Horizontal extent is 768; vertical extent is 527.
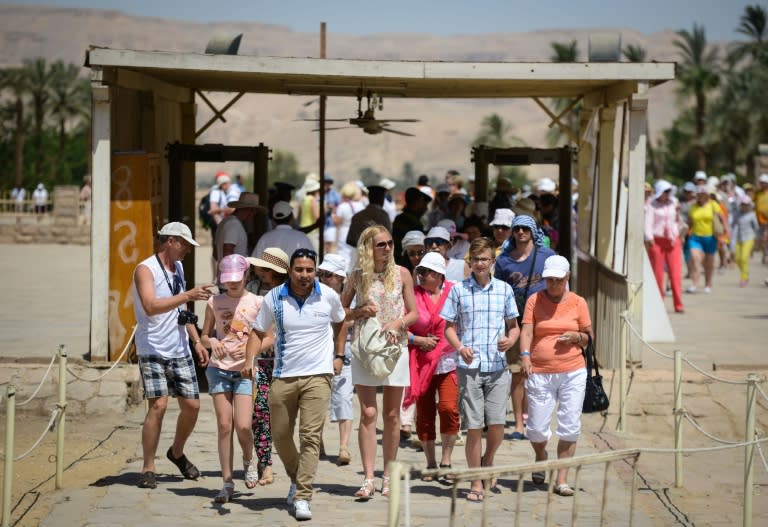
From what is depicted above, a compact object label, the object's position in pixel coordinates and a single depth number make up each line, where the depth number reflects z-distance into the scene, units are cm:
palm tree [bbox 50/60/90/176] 8200
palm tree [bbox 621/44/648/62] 7725
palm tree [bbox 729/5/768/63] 7631
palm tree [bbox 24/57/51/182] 7868
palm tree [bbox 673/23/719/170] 6919
